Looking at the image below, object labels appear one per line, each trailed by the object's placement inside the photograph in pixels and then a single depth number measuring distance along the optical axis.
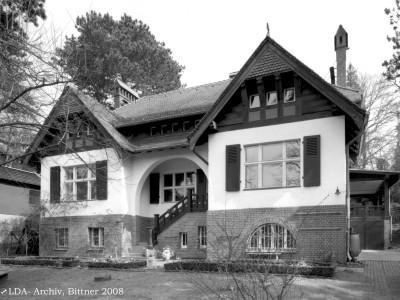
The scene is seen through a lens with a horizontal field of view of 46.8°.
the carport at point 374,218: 22.64
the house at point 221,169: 15.20
